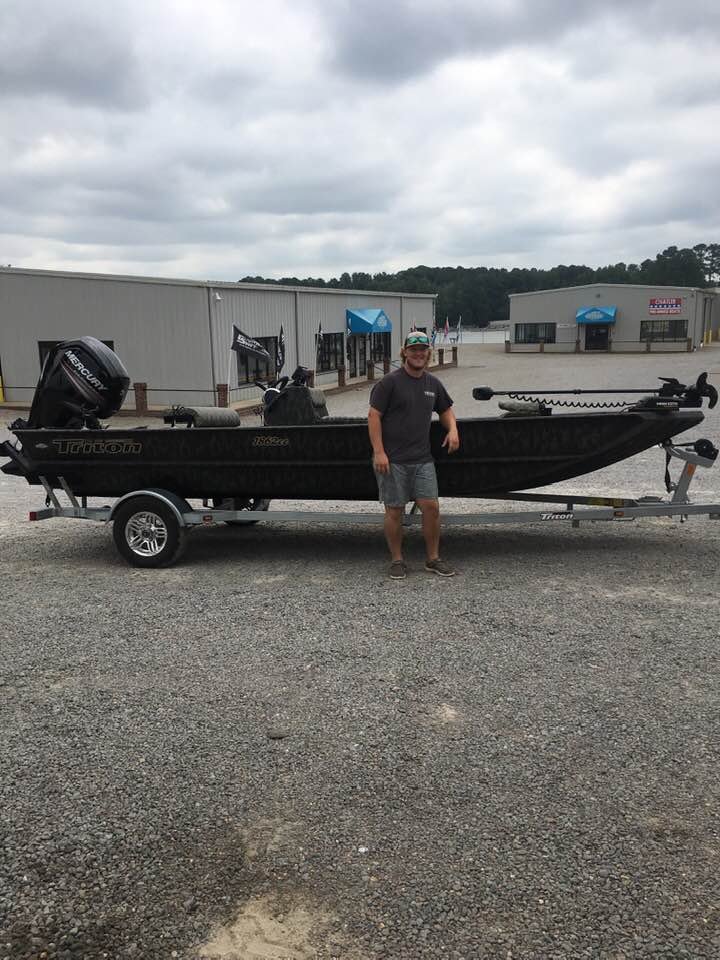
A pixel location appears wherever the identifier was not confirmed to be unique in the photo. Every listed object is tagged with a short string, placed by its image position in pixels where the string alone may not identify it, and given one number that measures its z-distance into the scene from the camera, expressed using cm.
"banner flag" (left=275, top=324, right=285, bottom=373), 2359
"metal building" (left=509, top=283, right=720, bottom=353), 4572
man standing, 571
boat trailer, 615
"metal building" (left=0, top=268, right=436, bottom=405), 2053
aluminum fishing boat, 610
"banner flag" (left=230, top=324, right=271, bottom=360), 1998
